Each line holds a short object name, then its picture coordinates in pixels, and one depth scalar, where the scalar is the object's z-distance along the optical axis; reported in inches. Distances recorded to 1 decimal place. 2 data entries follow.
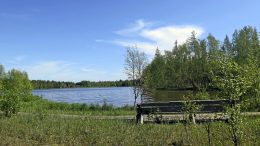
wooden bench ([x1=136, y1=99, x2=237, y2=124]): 331.4
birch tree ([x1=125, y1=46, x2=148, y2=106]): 782.0
